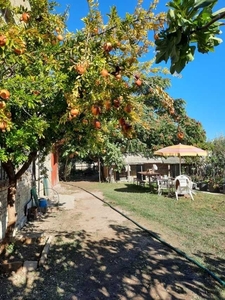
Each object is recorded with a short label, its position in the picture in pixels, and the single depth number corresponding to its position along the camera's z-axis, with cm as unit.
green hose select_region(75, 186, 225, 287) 437
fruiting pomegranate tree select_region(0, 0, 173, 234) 332
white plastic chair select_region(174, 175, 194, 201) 1219
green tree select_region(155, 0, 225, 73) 122
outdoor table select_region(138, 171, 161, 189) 1469
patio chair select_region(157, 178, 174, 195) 1335
